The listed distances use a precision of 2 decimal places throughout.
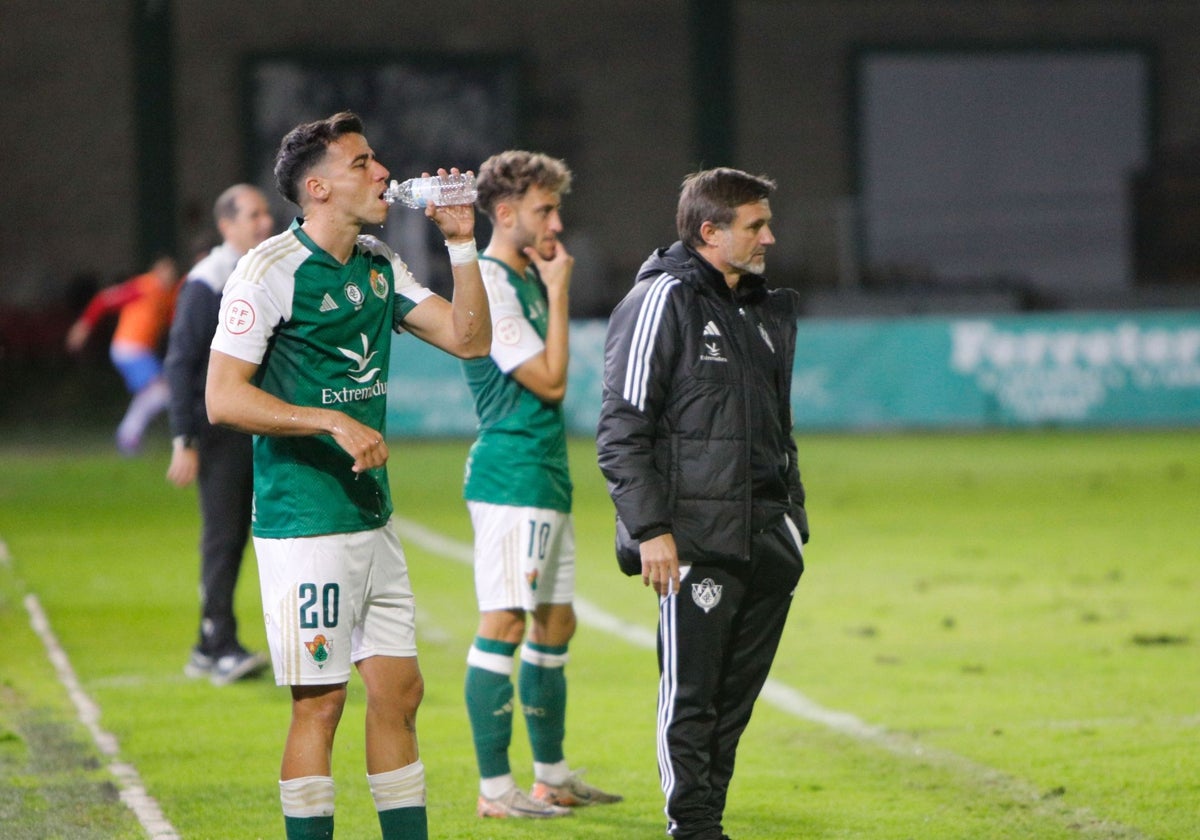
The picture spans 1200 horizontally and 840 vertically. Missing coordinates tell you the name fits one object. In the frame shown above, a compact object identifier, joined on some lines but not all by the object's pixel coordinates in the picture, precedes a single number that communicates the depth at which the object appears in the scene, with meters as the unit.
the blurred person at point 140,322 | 36.97
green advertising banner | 43.37
